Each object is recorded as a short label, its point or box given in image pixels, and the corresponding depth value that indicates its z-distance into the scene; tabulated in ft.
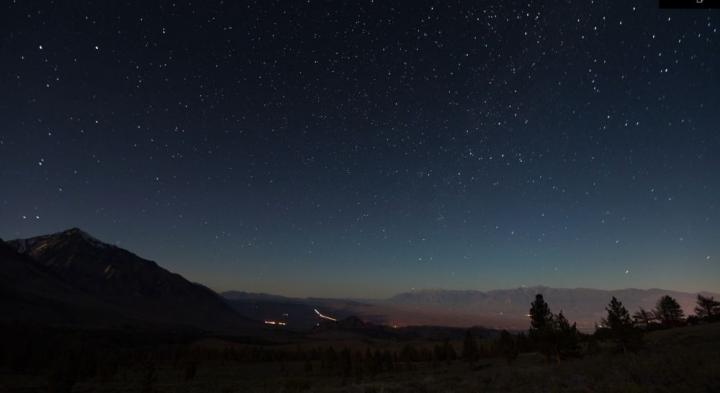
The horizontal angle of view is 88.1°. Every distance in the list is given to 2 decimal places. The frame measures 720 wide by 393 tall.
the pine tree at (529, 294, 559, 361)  147.64
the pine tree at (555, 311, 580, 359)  143.95
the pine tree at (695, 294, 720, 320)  233.55
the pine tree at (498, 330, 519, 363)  198.59
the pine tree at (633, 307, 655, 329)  243.64
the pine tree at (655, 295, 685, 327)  239.07
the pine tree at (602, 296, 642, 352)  137.28
